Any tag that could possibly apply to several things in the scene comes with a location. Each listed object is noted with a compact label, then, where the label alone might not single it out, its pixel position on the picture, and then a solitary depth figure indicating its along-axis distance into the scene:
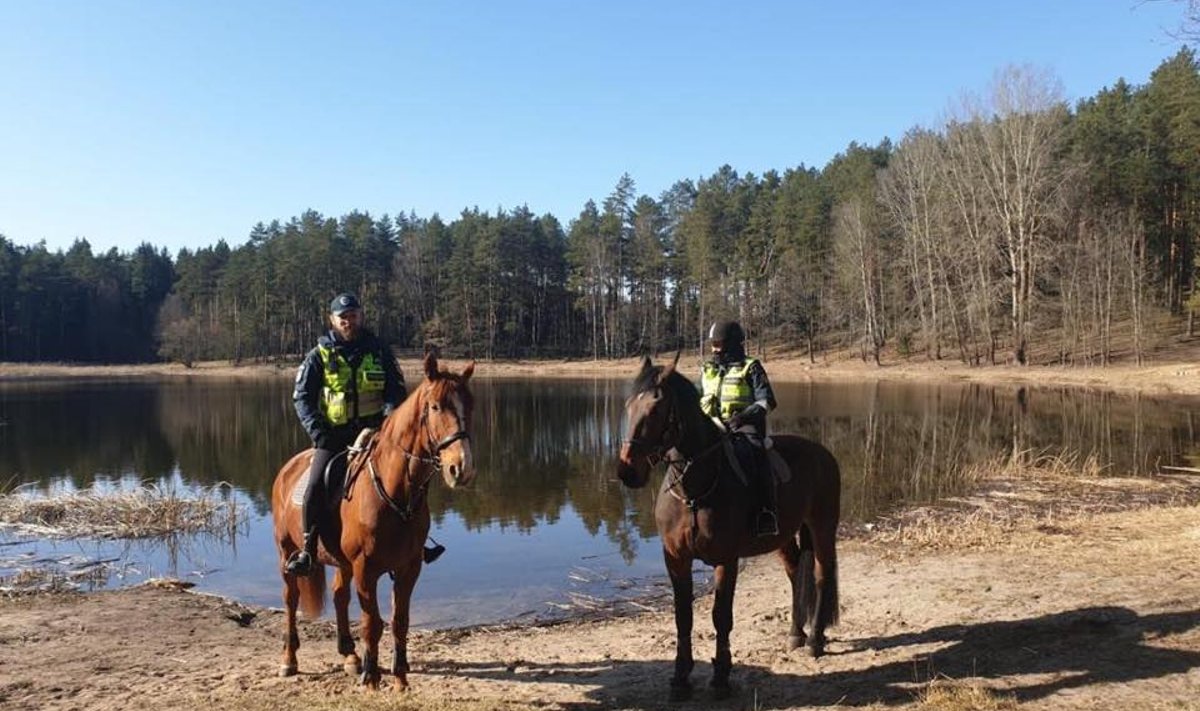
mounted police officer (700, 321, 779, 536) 6.67
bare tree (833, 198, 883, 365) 57.54
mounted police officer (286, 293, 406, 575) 6.68
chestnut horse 5.62
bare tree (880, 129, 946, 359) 53.91
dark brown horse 5.80
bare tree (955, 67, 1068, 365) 46.03
